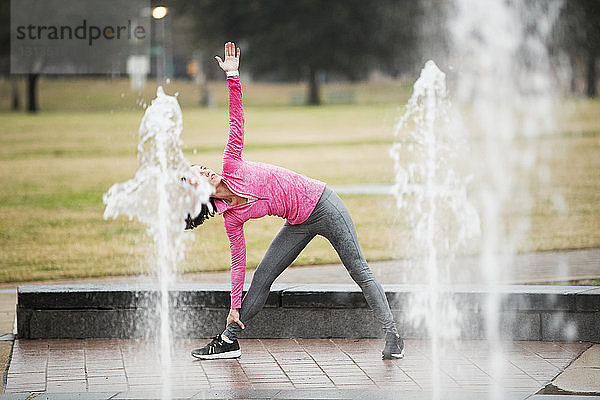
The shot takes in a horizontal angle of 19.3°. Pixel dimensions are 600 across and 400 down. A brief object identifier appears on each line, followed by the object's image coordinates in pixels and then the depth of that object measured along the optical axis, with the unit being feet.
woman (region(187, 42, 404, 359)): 34.20
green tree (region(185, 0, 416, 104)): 394.12
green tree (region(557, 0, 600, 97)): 311.37
